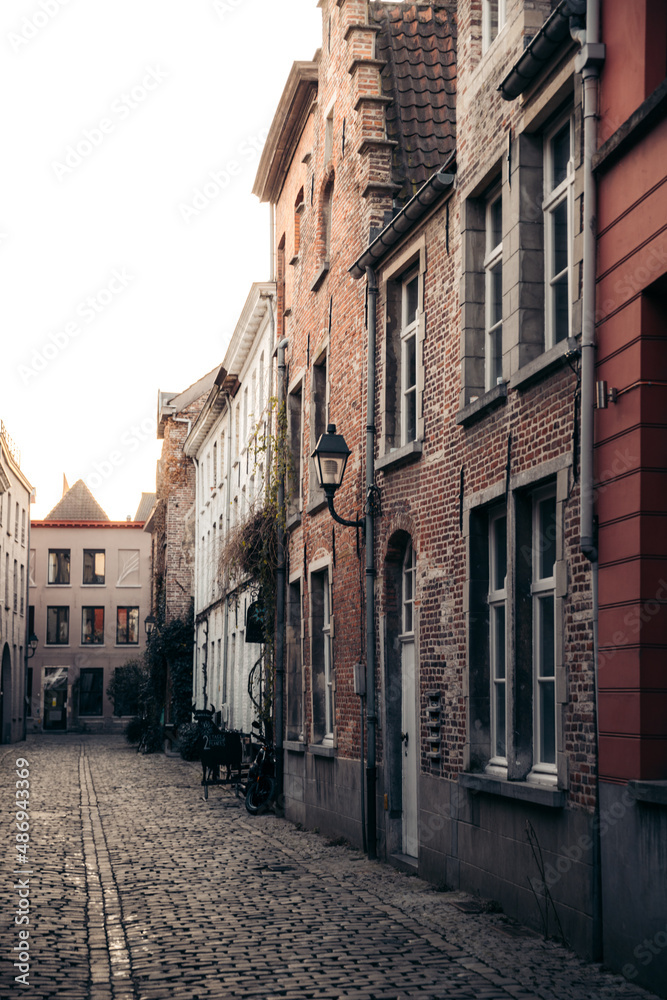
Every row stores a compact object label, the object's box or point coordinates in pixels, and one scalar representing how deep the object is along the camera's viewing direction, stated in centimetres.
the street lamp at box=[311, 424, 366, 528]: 1313
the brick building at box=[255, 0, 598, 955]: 841
